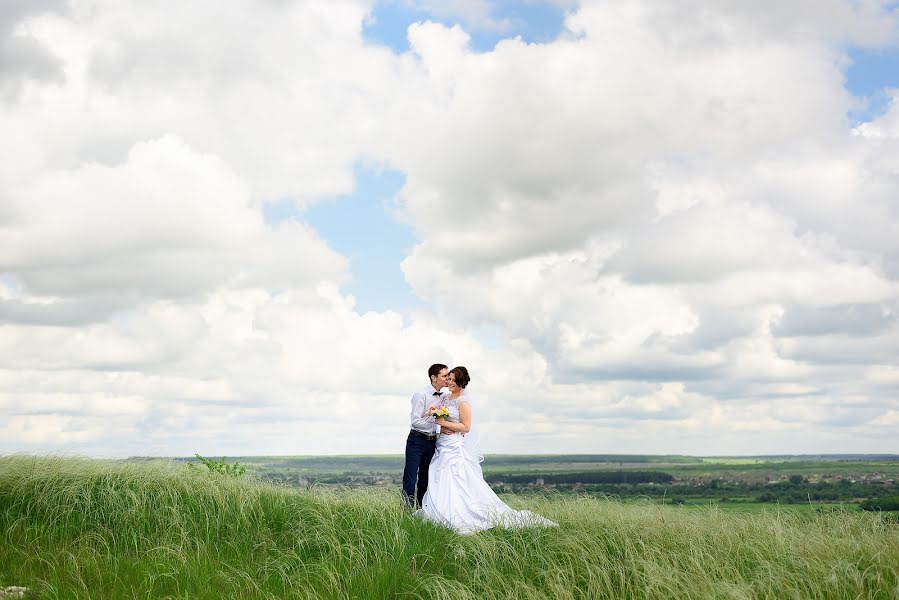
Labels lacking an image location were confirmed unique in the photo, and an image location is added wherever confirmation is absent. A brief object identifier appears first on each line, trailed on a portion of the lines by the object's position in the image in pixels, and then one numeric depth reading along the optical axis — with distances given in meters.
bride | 13.30
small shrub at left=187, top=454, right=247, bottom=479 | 17.81
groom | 14.38
